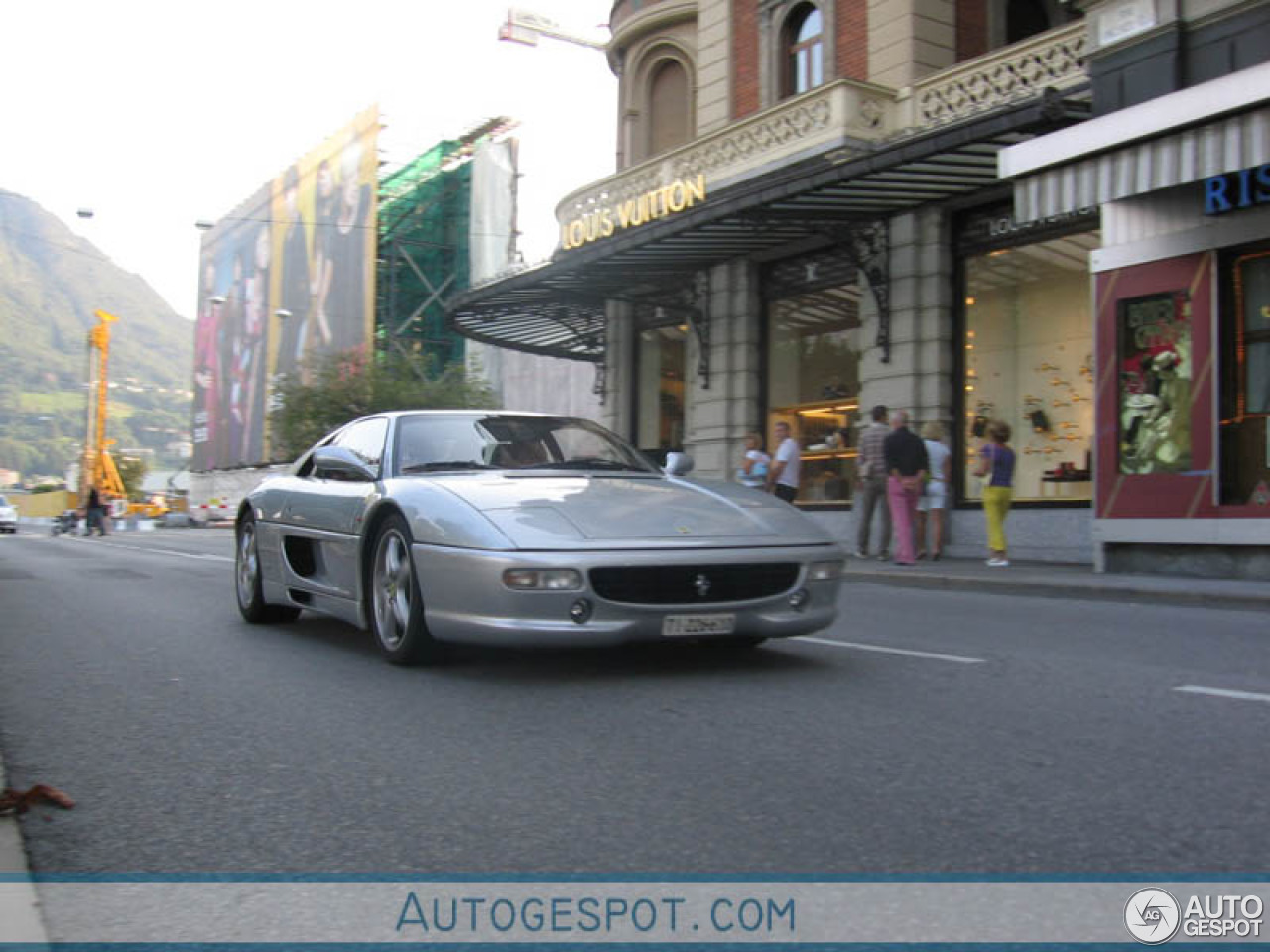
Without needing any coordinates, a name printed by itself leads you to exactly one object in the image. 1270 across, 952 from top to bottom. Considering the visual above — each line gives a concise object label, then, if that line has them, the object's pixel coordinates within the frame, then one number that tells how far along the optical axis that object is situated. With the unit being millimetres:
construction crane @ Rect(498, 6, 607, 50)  60906
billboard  49469
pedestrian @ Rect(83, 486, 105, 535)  36094
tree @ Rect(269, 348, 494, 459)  35469
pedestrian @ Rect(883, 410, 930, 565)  14086
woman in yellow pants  13500
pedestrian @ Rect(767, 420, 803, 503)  15109
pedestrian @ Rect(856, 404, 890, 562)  14945
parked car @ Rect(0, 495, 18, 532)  46656
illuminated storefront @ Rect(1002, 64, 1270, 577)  11469
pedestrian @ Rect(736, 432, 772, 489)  15742
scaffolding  49562
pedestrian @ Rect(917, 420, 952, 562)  15039
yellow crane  69375
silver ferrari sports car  5086
